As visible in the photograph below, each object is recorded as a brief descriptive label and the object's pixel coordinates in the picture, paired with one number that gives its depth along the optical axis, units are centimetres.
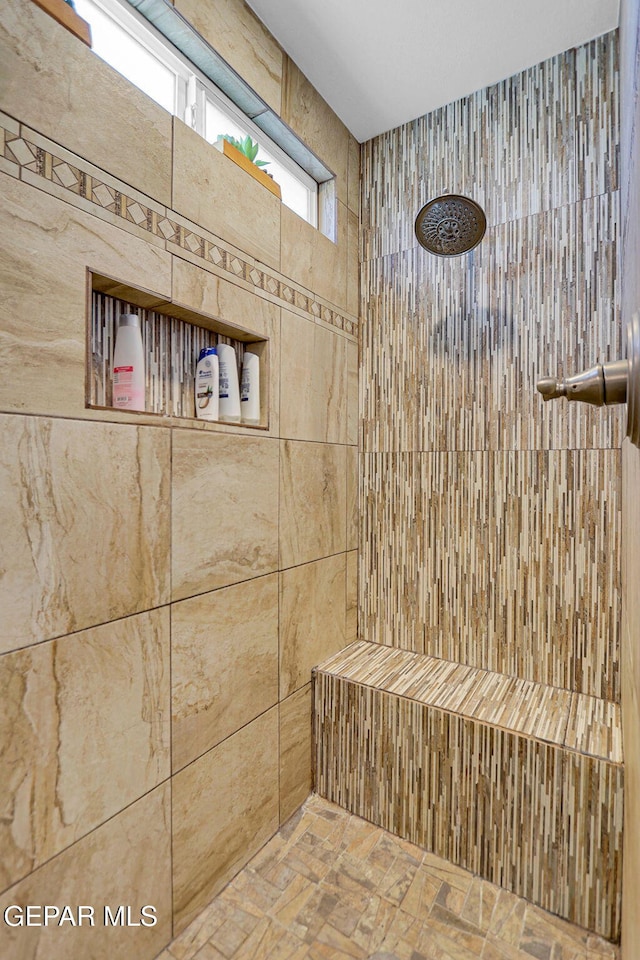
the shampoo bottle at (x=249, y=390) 133
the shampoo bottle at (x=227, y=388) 125
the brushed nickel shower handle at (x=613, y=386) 41
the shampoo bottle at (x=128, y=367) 102
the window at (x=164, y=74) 108
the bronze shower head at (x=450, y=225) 138
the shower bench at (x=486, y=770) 112
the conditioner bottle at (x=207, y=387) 120
